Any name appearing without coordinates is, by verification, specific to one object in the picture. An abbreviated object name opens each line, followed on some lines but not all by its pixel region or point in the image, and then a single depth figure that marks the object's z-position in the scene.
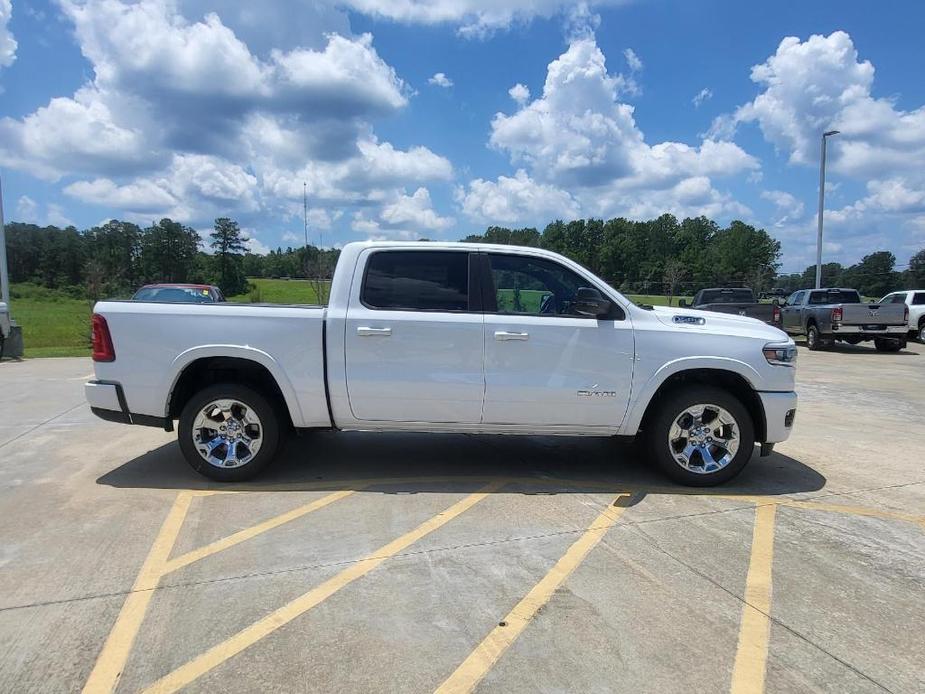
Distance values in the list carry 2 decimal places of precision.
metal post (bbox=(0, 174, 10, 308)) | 16.67
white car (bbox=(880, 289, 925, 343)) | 20.86
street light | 25.92
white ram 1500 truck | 4.78
